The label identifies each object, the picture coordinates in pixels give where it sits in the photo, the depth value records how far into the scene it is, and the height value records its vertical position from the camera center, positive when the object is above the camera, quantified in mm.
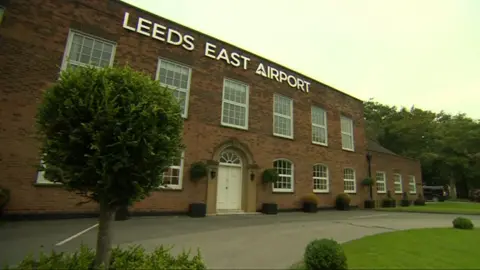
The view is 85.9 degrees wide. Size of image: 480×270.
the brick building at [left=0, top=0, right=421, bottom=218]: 8859 +4099
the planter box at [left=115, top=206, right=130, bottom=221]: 9297 -1094
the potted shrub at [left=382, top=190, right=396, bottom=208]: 21109 -368
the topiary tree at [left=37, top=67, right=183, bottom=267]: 3896 +695
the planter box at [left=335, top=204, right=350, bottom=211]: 17281 -729
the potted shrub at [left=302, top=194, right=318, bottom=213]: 15162 -538
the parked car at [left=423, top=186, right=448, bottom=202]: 34250 +956
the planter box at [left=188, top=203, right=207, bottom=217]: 11141 -927
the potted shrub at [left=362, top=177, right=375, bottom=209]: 19672 -204
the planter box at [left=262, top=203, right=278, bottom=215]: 13516 -860
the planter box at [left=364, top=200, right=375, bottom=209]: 19672 -512
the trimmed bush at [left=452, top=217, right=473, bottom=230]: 9391 -781
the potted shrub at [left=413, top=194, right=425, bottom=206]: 25312 -203
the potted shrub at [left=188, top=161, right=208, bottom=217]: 11180 +452
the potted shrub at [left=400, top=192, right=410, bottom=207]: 23191 -265
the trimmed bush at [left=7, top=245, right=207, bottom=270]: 3852 -1213
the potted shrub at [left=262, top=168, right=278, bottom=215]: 13539 +581
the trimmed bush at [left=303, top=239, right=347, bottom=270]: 4258 -1018
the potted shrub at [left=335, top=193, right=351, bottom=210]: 17312 -366
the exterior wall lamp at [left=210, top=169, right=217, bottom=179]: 12250 +736
